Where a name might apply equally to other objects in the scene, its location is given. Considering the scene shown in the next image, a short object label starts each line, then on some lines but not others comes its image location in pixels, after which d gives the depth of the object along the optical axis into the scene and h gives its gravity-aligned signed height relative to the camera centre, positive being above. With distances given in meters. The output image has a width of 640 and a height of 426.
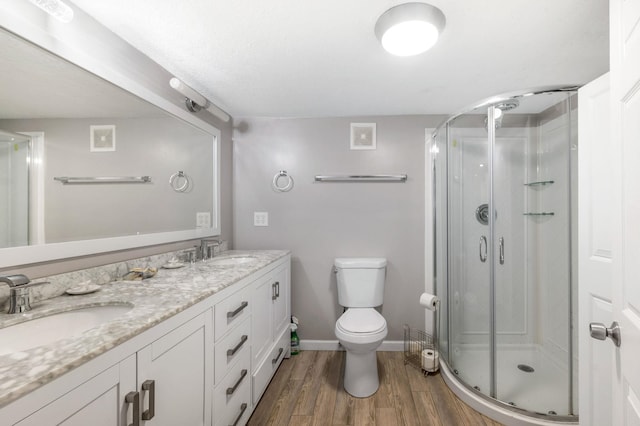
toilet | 1.82 -0.75
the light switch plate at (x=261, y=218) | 2.57 -0.05
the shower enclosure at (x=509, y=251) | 1.75 -0.28
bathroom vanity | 0.59 -0.41
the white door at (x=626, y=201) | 0.67 +0.03
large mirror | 1.00 +0.24
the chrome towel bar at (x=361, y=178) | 2.47 +0.30
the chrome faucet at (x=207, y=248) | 1.98 -0.25
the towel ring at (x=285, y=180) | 2.54 +0.27
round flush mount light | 1.20 +0.82
